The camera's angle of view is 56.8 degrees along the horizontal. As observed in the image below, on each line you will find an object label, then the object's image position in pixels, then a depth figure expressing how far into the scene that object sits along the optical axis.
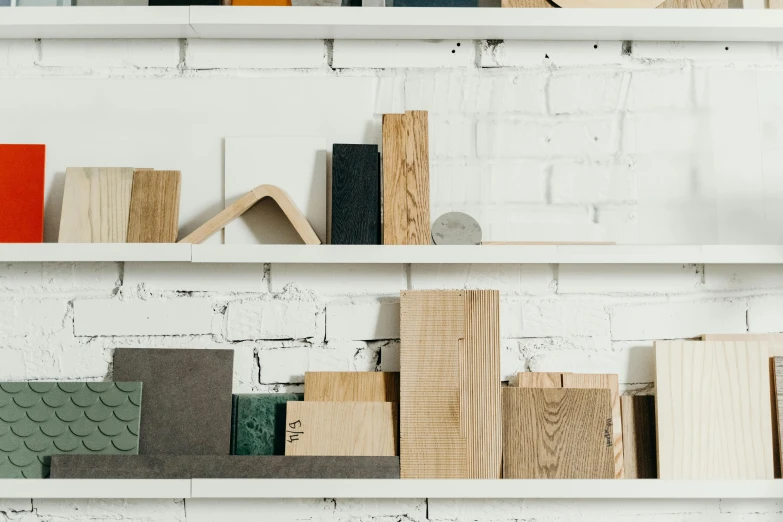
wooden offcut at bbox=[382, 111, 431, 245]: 1.30
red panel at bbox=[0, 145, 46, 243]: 1.31
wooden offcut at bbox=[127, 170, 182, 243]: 1.31
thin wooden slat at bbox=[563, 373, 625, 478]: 1.31
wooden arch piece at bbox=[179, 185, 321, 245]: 1.30
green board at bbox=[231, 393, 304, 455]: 1.29
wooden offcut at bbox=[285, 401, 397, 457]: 1.26
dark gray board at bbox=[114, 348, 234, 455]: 1.28
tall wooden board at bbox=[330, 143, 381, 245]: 1.30
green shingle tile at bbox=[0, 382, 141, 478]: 1.26
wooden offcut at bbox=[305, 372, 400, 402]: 1.31
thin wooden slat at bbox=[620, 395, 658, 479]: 1.28
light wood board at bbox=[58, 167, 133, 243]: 1.32
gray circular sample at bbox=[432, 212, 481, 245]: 1.31
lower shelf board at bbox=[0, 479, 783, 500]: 1.21
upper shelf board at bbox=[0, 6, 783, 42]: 1.32
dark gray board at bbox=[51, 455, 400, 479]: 1.23
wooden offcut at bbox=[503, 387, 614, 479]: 1.24
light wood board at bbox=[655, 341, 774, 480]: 1.24
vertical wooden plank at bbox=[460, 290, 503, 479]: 1.25
